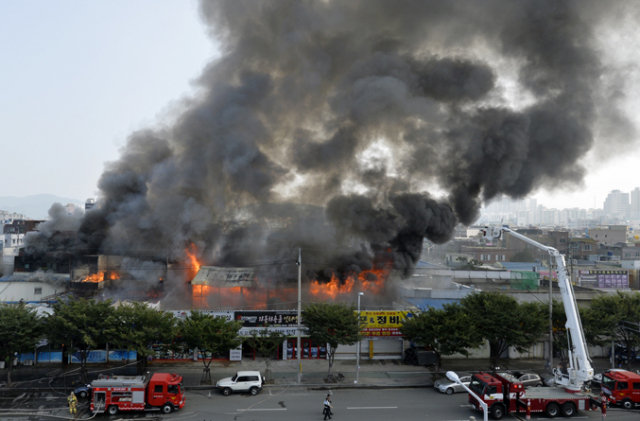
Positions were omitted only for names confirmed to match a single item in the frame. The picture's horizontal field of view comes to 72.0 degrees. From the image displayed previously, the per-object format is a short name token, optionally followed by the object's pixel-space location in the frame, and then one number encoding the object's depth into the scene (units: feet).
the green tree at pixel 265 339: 81.61
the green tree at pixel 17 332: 71.20
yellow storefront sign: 95.25
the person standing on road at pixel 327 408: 59.62
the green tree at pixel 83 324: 72.79
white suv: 71.41
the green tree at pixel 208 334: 74.18
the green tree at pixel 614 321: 81.87
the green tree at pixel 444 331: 76.79
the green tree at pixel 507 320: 79.97
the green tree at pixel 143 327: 72.28
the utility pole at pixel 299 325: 76.95
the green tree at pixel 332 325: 78.64
